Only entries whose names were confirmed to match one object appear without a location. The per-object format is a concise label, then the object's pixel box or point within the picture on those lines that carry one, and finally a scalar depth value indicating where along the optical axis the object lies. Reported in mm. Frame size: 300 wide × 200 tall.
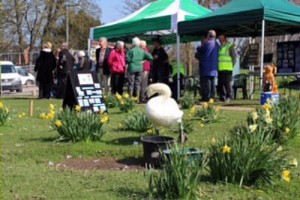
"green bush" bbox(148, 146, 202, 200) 4844
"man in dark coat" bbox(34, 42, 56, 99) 18078
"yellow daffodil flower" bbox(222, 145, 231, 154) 5348
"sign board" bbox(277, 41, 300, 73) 20844
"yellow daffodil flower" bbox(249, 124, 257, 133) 5682
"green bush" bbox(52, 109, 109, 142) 7547
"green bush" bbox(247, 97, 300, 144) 7137
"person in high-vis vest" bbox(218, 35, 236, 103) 15031
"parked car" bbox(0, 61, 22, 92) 29953
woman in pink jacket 15852
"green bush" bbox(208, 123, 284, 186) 5414
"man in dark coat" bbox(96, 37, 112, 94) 16781
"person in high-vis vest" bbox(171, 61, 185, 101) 16641
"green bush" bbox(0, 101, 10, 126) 9617
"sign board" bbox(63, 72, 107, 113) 10906
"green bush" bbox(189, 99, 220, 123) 9781
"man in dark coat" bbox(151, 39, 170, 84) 16997
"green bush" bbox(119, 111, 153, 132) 8496
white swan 6949
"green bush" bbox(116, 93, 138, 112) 11695
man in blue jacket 14438
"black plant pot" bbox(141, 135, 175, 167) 6266
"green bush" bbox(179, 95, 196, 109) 12336
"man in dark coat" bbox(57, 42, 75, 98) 17391
